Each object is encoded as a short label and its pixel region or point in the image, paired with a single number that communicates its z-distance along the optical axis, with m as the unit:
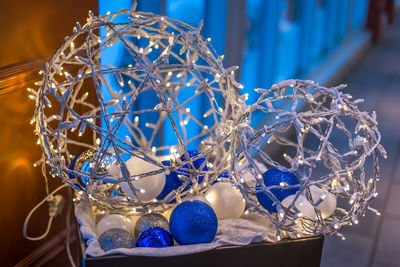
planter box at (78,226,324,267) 0.96
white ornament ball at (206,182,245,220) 1.14
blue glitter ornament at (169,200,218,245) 1.00
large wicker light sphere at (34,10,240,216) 0.96
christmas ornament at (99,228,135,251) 1.00
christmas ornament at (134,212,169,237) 1.06
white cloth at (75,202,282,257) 0.97
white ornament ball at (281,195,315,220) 1.06
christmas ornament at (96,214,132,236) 1.06
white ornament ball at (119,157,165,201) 1.04
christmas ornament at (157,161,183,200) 1.13
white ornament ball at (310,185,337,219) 1.10
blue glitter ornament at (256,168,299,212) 1.10
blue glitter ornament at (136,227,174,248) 1.01
